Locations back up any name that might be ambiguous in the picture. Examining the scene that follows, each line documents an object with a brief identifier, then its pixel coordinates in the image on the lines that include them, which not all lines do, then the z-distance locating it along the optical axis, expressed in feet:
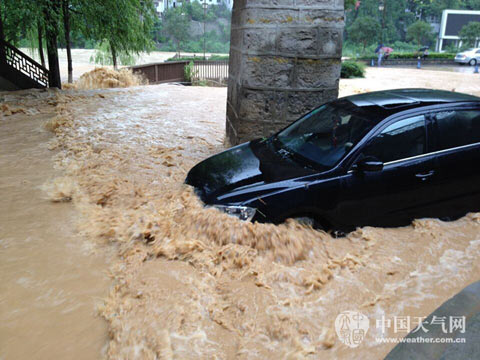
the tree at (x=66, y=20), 43.34
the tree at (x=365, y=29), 157.38
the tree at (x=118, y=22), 42.42
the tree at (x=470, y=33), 144.05
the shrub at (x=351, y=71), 77.02
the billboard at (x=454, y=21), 168.25
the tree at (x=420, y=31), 158.81
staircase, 41.60
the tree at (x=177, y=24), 191.93
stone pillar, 19.20
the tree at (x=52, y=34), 39.45
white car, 112.99
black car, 12.66
